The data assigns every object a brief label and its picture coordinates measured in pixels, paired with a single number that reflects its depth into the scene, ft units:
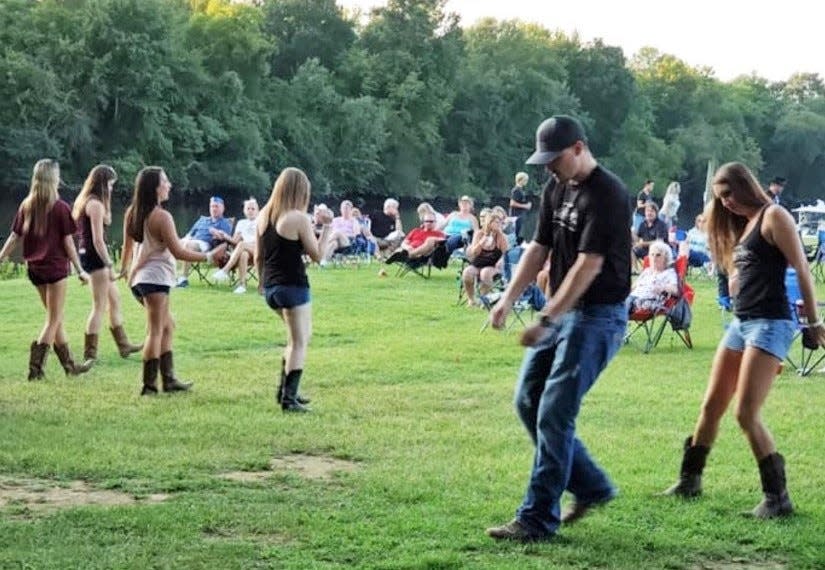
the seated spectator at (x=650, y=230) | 67.62
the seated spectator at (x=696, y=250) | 69.77
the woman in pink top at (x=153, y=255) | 29.96
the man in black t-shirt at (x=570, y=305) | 16.78
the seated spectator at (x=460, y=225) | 68.49
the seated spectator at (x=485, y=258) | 54.26
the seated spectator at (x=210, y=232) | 61.82
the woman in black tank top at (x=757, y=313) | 18.80
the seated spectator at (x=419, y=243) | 67.36
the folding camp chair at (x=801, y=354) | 34.55
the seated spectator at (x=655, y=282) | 42.19
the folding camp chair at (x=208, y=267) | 61.30
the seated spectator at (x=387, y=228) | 81.97
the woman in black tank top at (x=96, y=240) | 34.47
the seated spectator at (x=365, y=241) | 79.20
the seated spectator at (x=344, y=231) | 75.25
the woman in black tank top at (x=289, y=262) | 28.07
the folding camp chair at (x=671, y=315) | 42.06
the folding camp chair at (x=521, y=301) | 47.41
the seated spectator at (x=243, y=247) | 57.82
